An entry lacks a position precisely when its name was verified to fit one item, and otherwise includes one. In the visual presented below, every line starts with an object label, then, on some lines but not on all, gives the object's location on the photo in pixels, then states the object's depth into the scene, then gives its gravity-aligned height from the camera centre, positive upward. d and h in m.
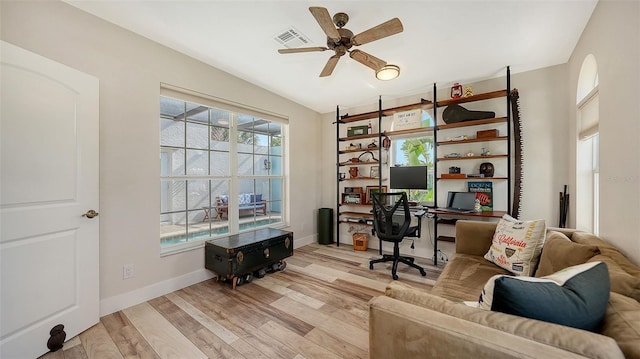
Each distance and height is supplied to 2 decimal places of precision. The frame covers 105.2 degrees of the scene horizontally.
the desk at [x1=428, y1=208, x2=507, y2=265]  2.91 -0.43
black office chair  3.03 -0.56
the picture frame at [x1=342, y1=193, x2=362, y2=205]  4.26 -0.33
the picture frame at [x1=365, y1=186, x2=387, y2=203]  4.09 -0.17
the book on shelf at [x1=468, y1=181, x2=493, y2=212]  3.19 -0.20
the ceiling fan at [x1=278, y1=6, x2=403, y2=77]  1.76 +1.14
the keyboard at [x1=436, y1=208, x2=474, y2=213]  3.07 -0.40
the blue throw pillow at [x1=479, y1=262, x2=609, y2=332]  0.78 -0.39
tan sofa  0.66 -0.46
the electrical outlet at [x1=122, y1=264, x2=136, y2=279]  2.25 -0.86
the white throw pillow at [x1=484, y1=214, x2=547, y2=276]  1.78 -0.51
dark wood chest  2.63 -0.85
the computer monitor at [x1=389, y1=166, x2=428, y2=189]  3.51 +0.03
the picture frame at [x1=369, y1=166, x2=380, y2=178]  4.14 +0.12
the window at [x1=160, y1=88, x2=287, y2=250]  2.74 +0.13
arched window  2.20 +0.27
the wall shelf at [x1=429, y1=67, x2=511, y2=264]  3.01 +0.44
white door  1.53 -0.15
